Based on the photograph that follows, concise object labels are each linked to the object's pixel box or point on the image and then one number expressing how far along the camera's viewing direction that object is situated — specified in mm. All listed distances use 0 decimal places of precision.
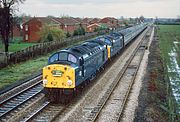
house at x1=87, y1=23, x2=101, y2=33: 123800
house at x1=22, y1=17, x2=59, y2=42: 85688
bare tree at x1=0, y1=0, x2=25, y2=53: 50188
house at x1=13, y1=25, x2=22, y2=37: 106262
